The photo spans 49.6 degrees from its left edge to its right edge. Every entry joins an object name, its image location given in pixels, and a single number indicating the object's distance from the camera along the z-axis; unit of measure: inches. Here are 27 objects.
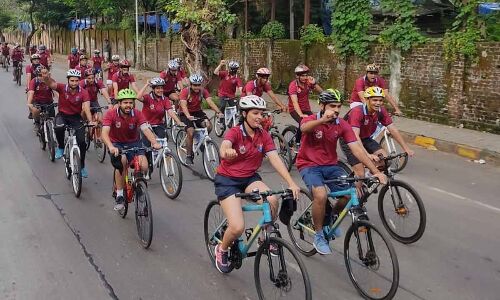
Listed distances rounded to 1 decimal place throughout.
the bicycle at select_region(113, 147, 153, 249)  238.7
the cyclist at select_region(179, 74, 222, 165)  388.2
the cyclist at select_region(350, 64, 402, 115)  383.5
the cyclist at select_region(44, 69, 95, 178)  382.3
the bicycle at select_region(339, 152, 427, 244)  238.5
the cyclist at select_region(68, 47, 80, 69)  828.0
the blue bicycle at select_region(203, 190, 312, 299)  165.3
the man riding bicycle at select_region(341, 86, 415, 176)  255.4
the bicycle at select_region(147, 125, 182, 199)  316.5
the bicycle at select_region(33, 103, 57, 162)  415.5
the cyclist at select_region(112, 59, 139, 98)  506.0
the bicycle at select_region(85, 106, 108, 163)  424.2
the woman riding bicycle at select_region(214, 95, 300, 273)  190.7
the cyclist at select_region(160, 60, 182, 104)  490.9
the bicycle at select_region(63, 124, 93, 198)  320.5
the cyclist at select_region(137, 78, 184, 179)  368.8
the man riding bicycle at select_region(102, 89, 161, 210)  270.9
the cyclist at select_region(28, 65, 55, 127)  435.2
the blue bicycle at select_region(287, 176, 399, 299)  179.2
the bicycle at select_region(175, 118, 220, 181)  367.2
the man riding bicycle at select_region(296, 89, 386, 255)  209.9
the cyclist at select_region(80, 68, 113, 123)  458.3
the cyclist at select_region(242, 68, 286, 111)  413.1
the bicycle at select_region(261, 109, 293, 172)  381.0
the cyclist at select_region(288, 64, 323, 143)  376.8
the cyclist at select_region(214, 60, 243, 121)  521.0
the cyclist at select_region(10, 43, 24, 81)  1053.1
